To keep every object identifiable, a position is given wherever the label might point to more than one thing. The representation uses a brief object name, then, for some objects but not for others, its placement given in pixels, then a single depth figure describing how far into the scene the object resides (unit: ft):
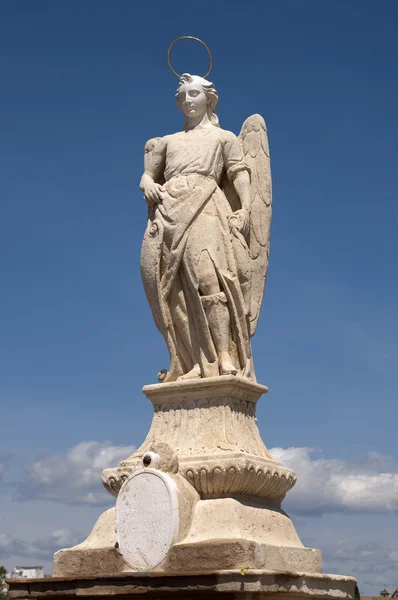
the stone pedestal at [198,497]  32.22
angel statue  36.65
